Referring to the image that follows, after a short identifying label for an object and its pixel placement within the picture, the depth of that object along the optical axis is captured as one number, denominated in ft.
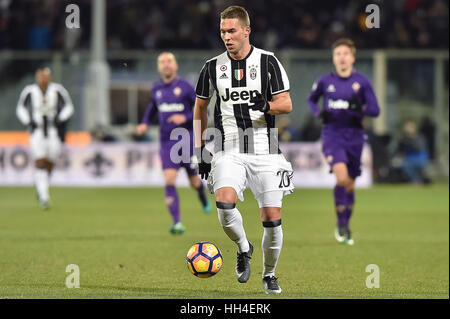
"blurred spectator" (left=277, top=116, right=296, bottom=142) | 71.92
